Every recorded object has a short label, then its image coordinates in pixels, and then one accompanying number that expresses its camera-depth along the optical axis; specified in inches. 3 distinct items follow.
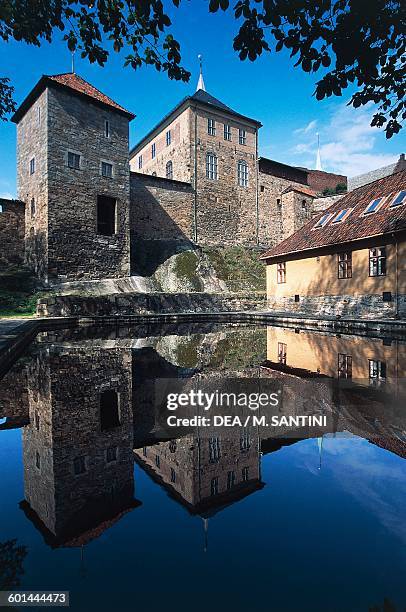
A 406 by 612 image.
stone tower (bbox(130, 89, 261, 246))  1203.2
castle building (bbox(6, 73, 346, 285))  797.2
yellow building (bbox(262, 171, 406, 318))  556.7
